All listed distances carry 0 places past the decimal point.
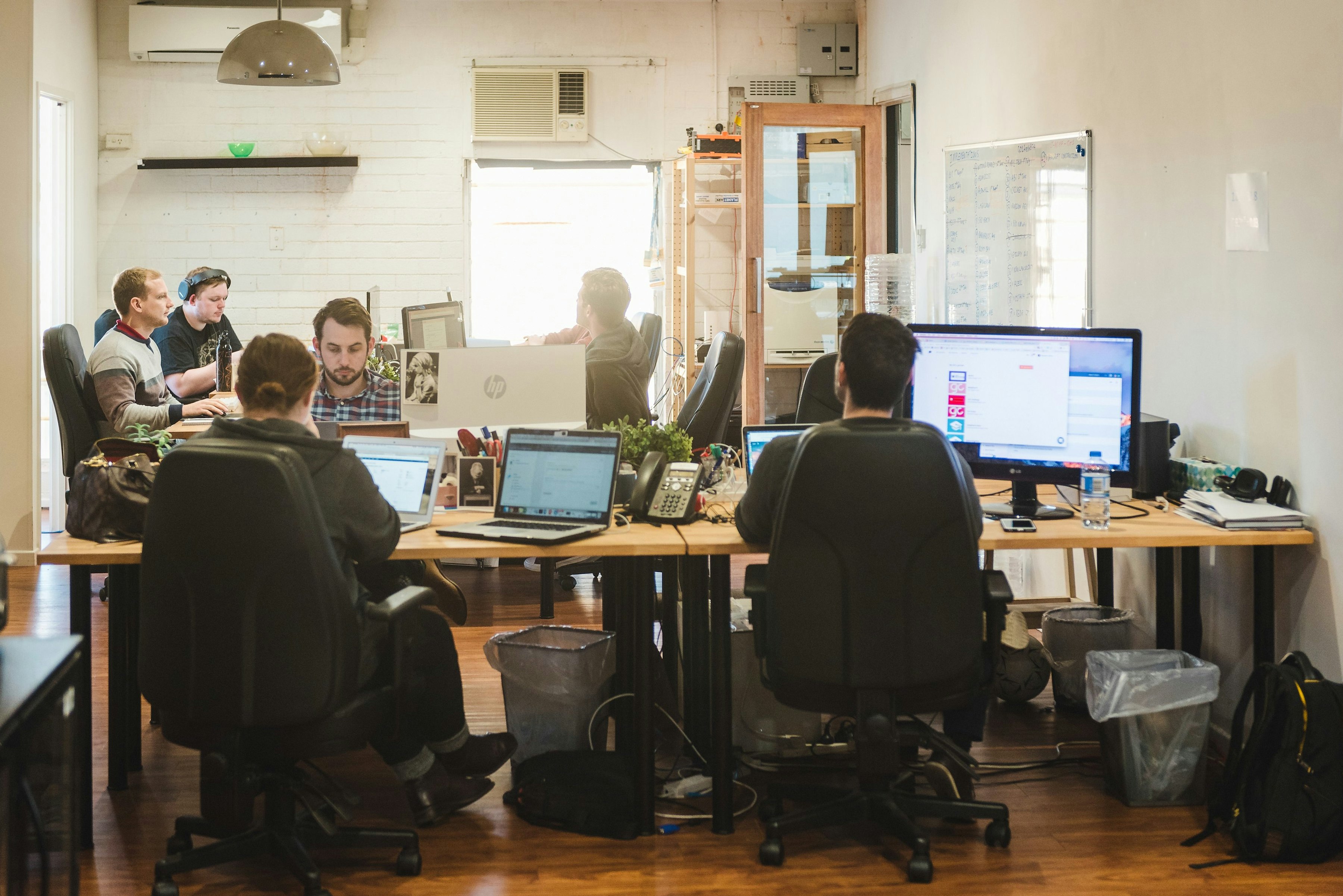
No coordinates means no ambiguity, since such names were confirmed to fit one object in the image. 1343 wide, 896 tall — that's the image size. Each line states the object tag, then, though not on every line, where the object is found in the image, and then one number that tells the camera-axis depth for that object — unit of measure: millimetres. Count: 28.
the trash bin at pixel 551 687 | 2922
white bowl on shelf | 6855
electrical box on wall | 6930
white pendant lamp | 4367
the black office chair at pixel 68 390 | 4633
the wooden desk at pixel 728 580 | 2660
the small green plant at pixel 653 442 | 3084
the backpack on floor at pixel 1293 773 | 2471
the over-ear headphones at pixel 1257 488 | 2889
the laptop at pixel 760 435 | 3111
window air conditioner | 6934
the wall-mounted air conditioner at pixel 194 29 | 6648
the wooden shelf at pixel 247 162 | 6727
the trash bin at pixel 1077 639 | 3447
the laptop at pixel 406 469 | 2877
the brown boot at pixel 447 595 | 3408
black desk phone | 2873
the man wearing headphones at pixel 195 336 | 5547
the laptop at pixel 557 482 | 2840
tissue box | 3026
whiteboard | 3941
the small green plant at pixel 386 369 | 4289
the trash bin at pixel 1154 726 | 2773
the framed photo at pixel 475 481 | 3104
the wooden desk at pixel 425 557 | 2568
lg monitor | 2992
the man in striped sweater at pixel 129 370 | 4617
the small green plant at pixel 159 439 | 2969
